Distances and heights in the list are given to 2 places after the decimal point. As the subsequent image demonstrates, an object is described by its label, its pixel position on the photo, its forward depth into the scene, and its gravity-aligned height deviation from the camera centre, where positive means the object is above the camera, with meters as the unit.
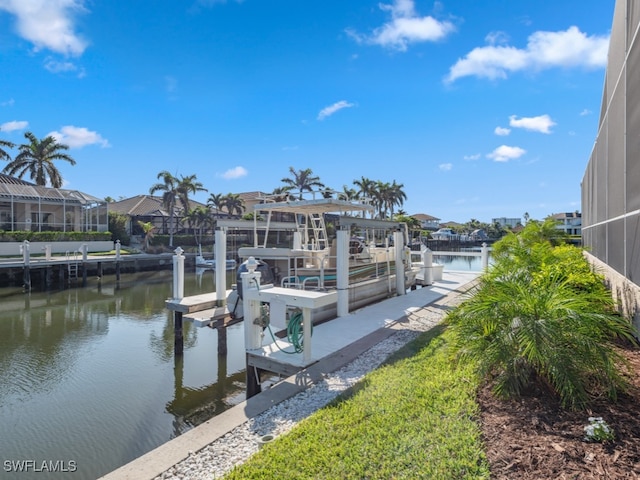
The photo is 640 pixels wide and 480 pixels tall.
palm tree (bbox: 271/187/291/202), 49.48 +5.66
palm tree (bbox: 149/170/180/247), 38.75 +4.53
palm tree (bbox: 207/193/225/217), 46.97 +4.09
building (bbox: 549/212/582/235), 65.56 +1.78
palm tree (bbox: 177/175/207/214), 39.41 +4.74
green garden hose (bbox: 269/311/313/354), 5.80 -1.49
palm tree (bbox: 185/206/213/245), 40.66 +1.55
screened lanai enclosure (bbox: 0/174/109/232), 29.23 +2.09
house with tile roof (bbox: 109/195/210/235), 40.41 +2.26
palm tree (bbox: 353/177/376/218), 59.62 +7.29
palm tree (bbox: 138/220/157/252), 35.53 -0.14
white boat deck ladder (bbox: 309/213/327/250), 11.77 +0.09
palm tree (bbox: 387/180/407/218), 61.88 +6.06
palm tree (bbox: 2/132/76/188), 35.38 +7.02
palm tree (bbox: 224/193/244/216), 46.34 +3.82
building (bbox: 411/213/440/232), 89.67 +2.69
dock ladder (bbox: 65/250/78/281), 23.69 -2.04
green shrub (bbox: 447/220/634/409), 3.19 -0.98
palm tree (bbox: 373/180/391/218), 60.72 +6.30
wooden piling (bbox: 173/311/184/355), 9.46 -2.57
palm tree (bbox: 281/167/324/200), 54.38 +7.51
